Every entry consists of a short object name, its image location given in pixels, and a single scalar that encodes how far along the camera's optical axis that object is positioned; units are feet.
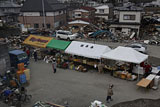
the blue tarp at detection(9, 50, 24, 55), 59.62
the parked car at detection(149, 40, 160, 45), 88.32
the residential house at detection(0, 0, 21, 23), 168.79
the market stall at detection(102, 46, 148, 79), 49.16
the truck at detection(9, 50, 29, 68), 57.77
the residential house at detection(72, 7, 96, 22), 148.97
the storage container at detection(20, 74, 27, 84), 47.65
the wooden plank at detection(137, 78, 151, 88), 42.82
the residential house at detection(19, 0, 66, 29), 135.64
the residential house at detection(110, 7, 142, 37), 102.68
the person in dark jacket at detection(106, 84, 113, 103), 37.41
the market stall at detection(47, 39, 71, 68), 61.93
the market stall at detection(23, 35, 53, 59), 71.79
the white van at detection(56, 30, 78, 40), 100.08
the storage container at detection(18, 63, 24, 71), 50.16
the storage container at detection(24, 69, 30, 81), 49.74
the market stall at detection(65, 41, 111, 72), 56.70
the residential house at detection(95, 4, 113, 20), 158.81
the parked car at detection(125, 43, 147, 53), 72.23
